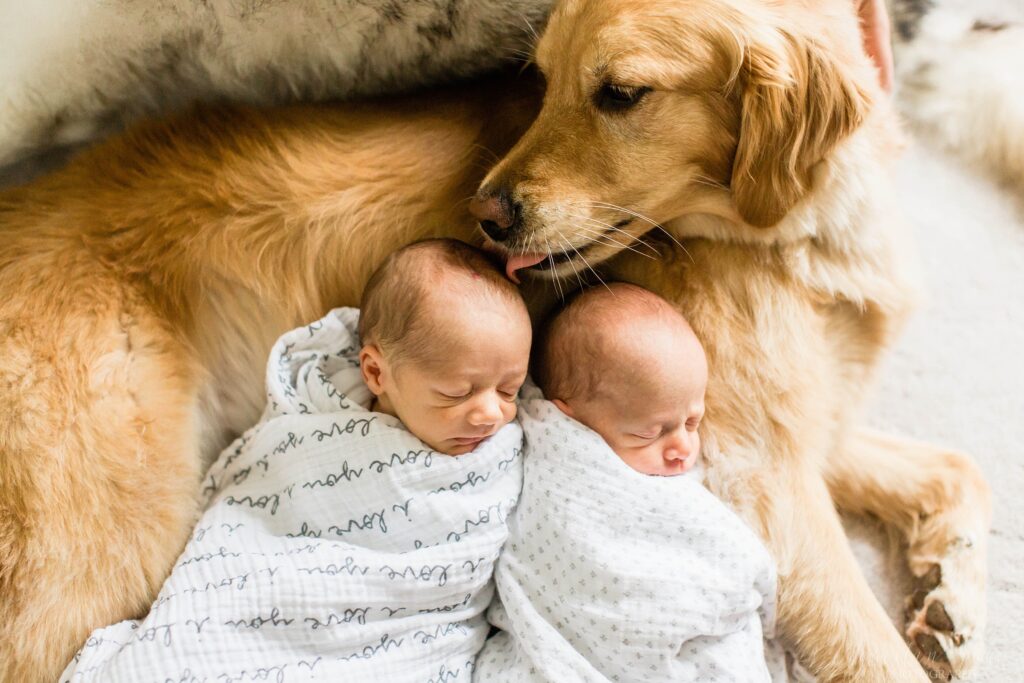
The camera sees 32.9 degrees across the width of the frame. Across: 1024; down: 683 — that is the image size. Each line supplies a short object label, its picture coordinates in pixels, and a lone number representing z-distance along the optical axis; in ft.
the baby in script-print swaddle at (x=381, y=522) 2.78
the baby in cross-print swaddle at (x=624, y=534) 2.77
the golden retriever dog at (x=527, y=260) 2.78
